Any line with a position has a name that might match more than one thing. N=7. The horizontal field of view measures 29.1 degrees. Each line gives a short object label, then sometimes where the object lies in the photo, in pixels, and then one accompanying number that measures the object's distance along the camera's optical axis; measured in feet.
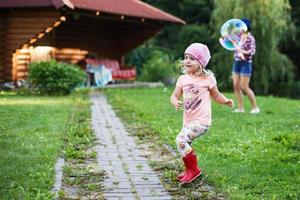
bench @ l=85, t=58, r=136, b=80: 71.91
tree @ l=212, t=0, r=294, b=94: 88.94
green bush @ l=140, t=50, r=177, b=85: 81.66
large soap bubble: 35.35
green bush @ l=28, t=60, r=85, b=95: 51.08
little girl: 18.29
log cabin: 58.34
